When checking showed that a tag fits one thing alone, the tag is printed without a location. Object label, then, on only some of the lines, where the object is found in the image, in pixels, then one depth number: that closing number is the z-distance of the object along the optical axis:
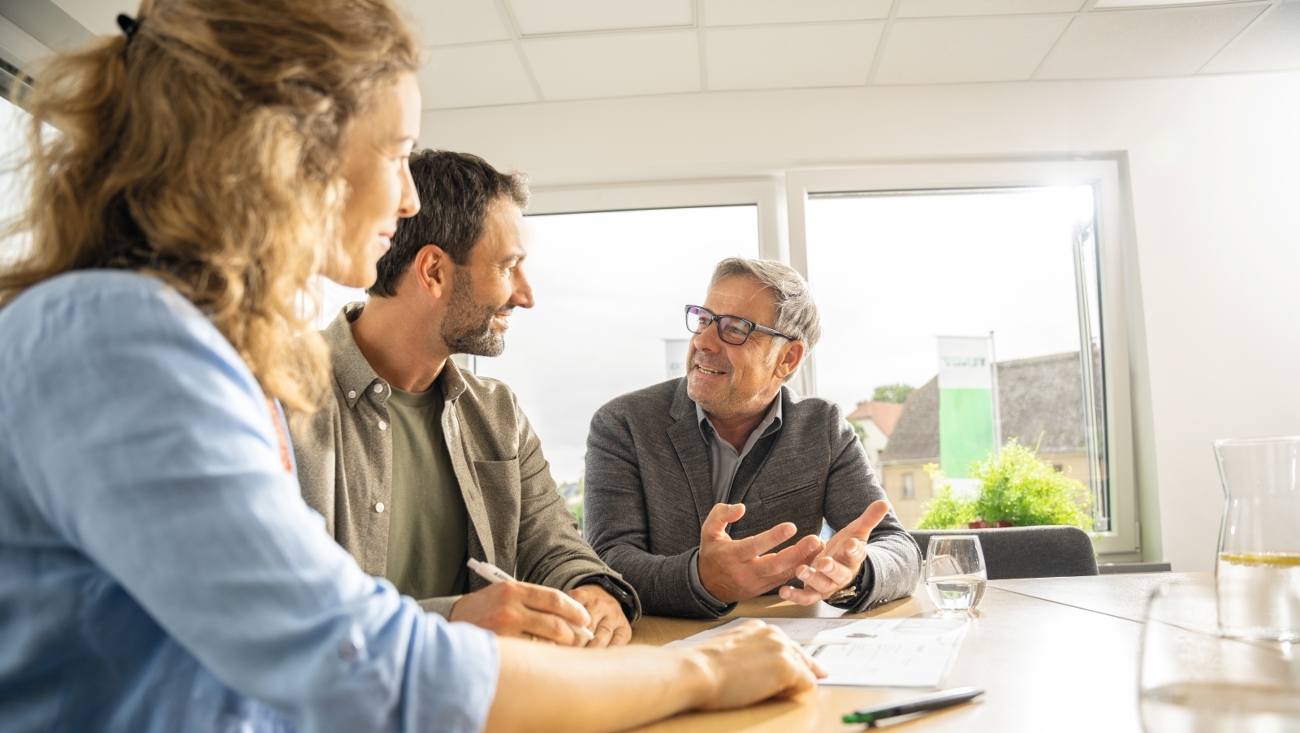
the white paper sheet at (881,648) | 0.93
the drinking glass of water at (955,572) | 1.35
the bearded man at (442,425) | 1.54
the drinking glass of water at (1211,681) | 0.41
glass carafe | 0.96
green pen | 0.76
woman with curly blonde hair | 0.55
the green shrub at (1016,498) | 3.39
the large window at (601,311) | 3.85
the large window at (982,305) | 3.71
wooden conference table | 0.78
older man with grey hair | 1.45
